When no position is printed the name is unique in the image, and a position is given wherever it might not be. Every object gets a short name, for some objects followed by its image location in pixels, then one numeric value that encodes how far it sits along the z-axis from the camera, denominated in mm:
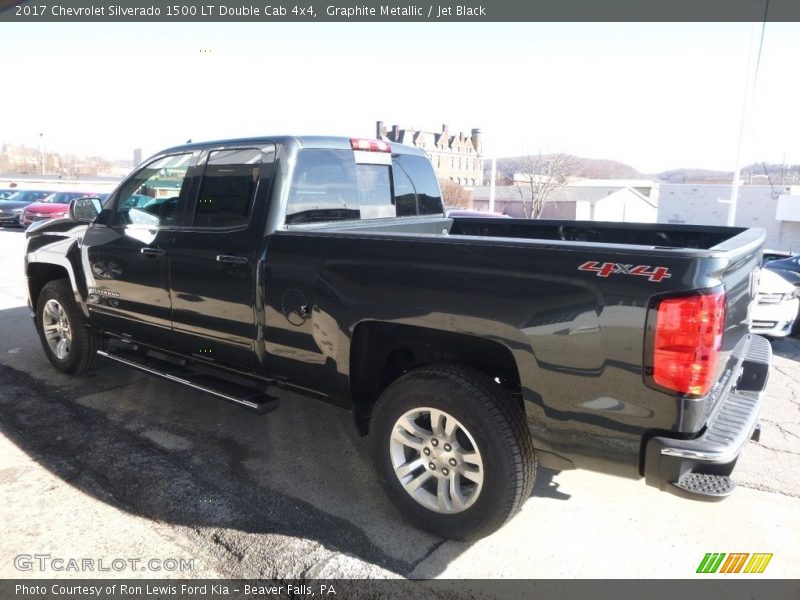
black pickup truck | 2338
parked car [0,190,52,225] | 23406
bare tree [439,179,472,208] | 52562
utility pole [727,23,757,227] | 24578
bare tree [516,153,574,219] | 44875
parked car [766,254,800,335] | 8570
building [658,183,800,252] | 44375
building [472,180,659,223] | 51281
